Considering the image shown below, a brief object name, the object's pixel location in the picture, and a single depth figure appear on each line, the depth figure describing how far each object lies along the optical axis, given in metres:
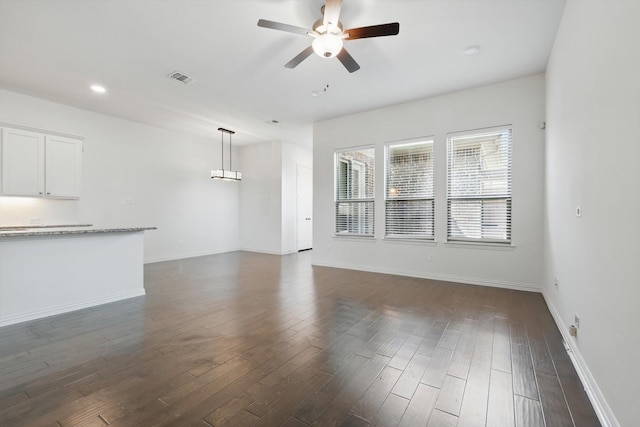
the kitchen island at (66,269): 2.98
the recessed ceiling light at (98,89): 4.44
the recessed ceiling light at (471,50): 3.38
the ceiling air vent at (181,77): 4.04
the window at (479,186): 4.32
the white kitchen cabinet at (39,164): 4.40
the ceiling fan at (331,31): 2.46
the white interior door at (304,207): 8.41
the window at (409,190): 5.00
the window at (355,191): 5.64
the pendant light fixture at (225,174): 6.66
